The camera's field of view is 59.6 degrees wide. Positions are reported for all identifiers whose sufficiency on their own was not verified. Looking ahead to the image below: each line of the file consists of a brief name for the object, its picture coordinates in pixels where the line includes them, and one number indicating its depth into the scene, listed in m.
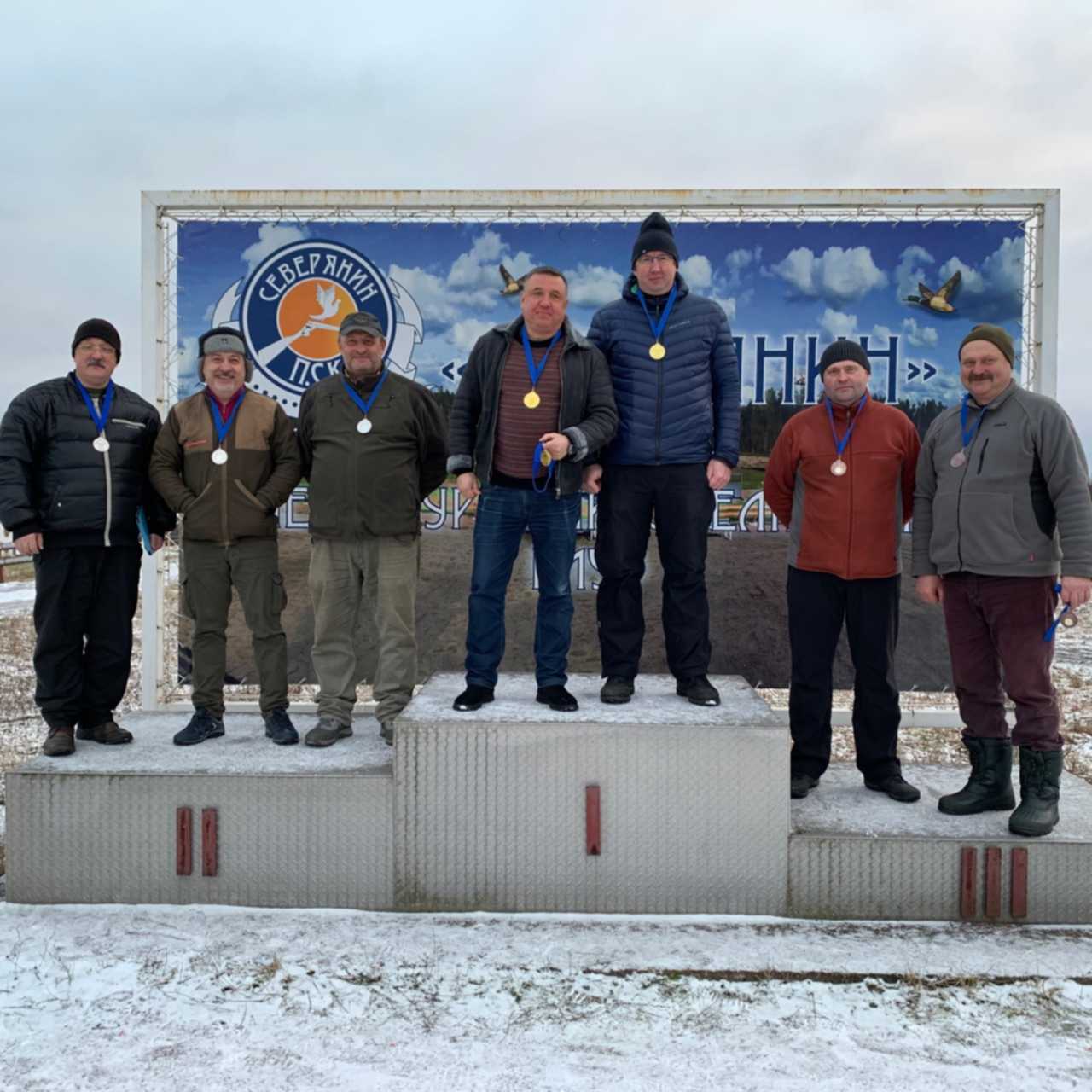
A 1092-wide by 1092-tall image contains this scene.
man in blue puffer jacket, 3.49
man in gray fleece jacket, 3.11
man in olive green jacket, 3.61
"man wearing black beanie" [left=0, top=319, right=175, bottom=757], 3.55
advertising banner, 5.00
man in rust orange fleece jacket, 3.40
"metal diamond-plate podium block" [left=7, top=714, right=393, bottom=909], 3.17
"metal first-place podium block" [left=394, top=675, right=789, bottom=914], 3.13
